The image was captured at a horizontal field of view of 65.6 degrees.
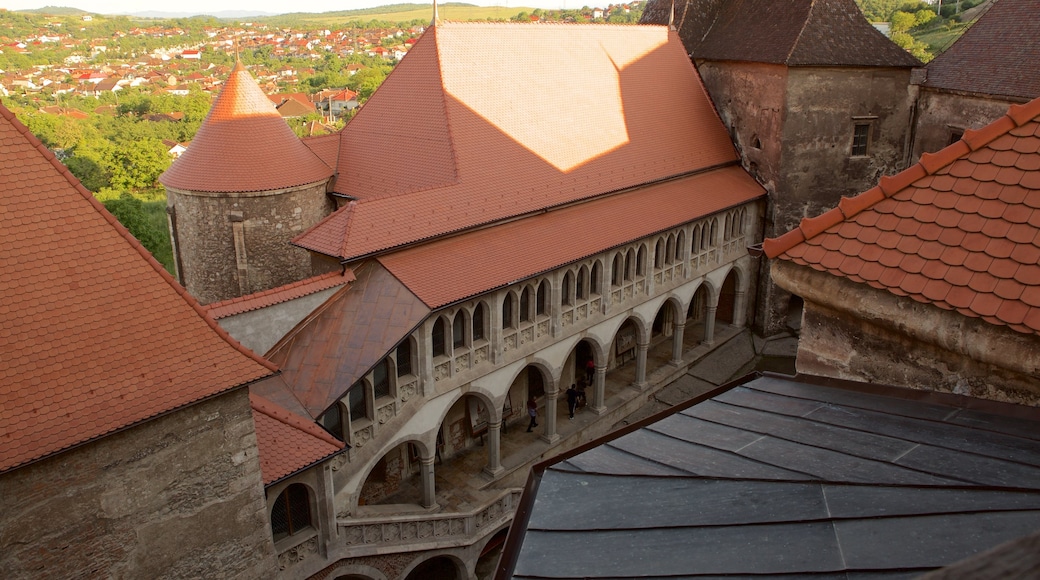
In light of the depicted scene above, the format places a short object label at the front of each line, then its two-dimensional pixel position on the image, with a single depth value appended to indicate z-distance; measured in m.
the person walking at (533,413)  24.62
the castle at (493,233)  17.39
